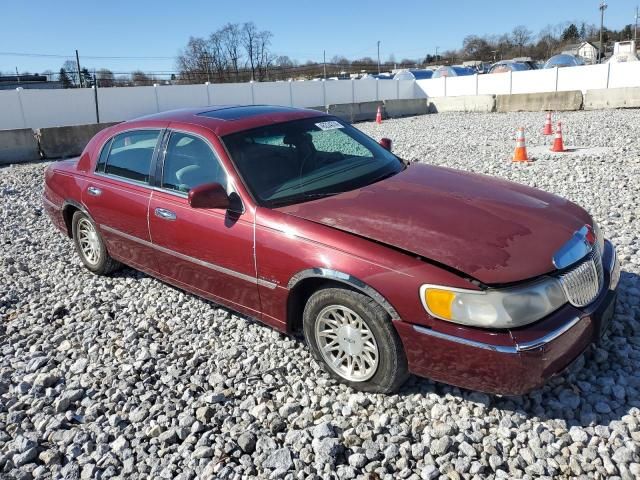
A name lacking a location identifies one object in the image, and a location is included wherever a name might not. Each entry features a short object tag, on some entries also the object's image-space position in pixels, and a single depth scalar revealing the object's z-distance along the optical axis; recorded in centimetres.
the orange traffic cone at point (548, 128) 1310
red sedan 257
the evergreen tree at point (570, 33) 9408
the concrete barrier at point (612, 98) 2042
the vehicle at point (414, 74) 4697
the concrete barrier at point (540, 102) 2133
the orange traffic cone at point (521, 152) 973
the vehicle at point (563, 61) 4038
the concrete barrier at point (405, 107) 2431
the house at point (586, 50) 7190
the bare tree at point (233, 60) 6485
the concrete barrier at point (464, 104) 2359
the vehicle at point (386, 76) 5104
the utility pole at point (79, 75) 2565
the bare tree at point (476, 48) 8781
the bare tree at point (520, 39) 8919
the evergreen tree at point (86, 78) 2601
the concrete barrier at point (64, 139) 1333
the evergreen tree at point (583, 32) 9406
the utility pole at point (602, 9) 6638
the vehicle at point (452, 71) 4582
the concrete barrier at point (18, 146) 1268
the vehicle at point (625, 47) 5048
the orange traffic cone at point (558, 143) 1065
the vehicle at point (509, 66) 4016
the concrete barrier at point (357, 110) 2157
